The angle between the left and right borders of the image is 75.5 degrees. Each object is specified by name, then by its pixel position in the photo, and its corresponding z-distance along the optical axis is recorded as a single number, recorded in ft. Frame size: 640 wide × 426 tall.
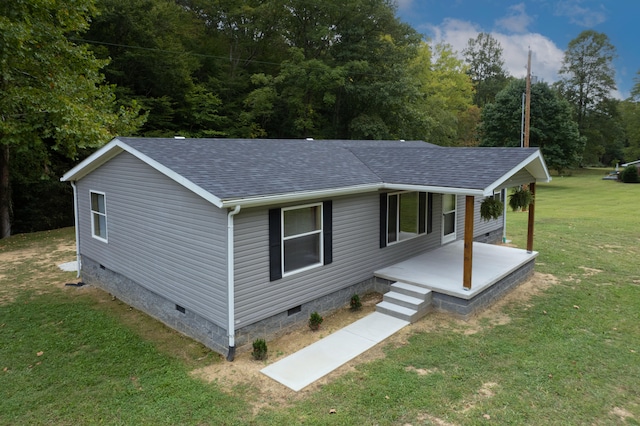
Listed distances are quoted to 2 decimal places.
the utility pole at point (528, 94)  68.54
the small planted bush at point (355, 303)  26.66
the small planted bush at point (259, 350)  20.49
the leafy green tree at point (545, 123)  114.11
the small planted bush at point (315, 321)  23.68
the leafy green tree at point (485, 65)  179.73
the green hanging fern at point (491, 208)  31.42
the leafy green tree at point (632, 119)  154.51
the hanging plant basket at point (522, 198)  32.99
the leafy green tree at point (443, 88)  110.63
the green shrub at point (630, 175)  124.57
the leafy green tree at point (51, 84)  40.75
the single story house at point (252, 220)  21.03
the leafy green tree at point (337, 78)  83.25
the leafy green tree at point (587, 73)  153.79
